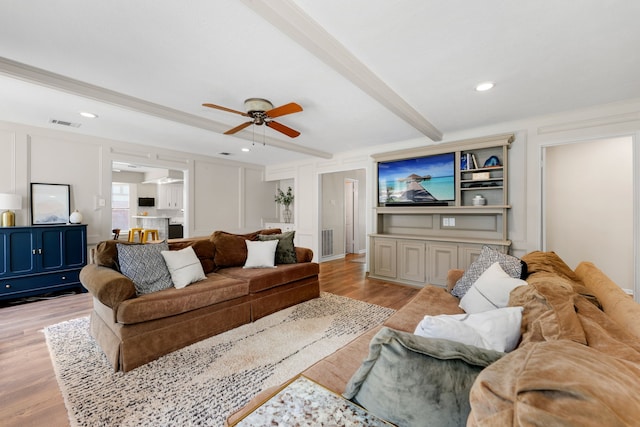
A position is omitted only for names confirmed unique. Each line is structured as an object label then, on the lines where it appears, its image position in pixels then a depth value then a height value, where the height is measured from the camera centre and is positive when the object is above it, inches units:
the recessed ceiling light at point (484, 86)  101.9 +49.3
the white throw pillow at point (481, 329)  40.1 -18.4
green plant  275.6 +14.4
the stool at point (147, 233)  188.9 -16.7
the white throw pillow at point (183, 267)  102.7 -22.5
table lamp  134.6 +2.6
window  326.0 +6.4
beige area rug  63.5 -47.4
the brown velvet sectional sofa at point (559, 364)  17.7 -14.7
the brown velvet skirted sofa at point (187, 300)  80.7 -33.2
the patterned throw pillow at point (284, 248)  144.0 -20.0
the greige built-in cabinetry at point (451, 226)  149.8 -9.3
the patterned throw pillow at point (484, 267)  83.1 -18.0
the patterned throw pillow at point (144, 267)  94.5 -20.7
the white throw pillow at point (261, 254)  134.3 -21.9
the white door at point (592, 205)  153.3 +4.4
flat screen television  165.9 +20.6
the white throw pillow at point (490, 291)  70.0 -22.0
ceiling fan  101.6 +41.1
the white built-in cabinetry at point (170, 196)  324.8 +18.6
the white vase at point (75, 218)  158.2 -4.1
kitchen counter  307.7 -13.9
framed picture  152.4 +4.3
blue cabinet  135.9 -25.9
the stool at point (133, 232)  190.7 -15.8
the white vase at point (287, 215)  283.9 -3.8
